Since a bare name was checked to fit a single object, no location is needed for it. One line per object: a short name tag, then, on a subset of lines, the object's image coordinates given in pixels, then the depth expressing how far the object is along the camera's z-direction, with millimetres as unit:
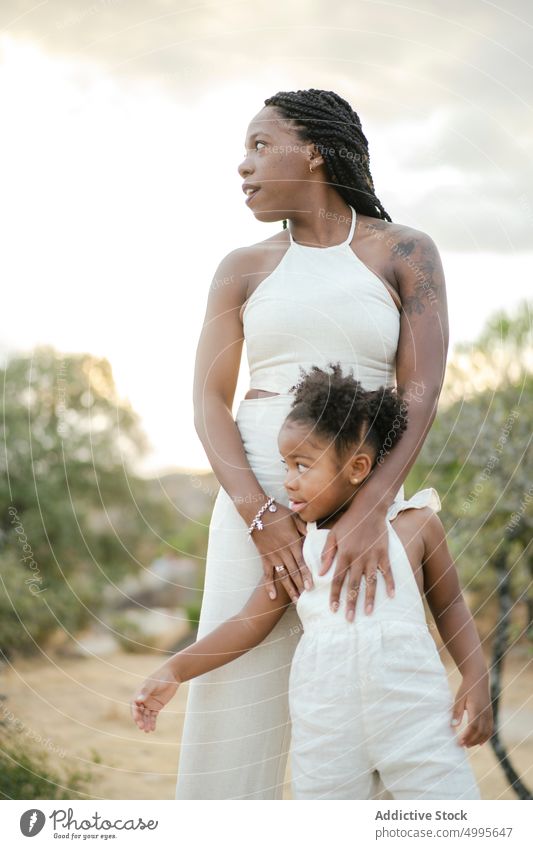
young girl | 1731
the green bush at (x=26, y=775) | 3049
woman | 1941
